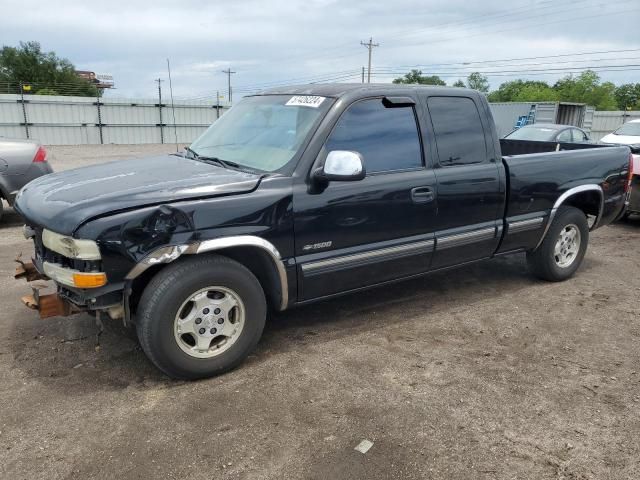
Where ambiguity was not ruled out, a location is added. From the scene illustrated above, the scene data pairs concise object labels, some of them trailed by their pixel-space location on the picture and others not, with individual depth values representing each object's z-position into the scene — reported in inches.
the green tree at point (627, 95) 3348.9
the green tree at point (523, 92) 3237.0
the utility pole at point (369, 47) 2257.6
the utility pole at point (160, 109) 1113.1
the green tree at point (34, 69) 2394.2
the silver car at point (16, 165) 294.2
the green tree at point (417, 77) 2671.8
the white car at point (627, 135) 569.1
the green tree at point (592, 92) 2763.3
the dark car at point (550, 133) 510.4
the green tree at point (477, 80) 3843.5
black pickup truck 121.5
